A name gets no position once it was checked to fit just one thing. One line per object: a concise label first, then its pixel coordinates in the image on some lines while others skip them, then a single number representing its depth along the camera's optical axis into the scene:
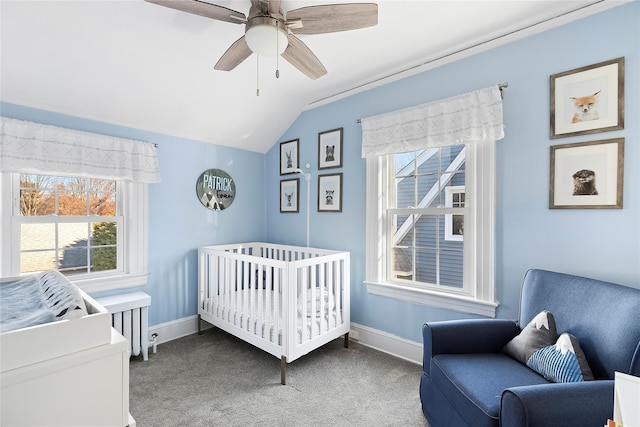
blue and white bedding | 1.15
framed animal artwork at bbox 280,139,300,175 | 3.44
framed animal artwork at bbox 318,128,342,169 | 3.04
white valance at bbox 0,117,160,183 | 2.16
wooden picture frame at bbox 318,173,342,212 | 3.04
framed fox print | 1.71
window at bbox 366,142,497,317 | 2.18
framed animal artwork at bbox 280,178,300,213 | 3.43
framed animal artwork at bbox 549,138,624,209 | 1.71
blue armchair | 1.09
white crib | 2.24
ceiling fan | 1.37
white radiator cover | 2.44
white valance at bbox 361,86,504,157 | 2.09
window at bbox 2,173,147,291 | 2.29
